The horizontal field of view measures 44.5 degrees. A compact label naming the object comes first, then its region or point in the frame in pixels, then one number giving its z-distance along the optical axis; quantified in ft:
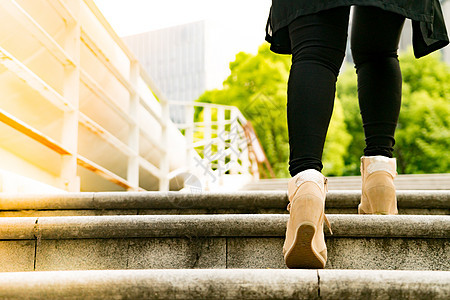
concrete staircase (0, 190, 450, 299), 4.94
